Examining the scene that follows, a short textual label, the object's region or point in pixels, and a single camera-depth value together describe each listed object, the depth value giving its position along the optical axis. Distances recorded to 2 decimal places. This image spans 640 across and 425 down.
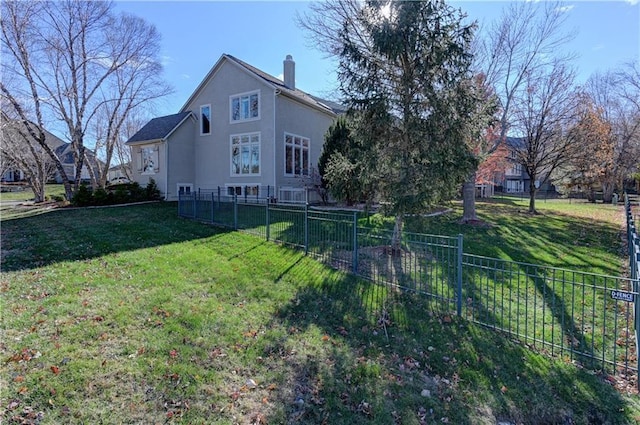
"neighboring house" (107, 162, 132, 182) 39.50
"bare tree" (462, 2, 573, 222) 16.05
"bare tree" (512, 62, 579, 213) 17.23
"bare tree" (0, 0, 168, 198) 18.25
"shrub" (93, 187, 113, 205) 18.47
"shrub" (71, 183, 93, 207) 18.30
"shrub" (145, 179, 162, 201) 20.16
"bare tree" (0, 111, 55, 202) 19.71
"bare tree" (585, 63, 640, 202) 26.25
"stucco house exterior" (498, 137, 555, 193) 51.47
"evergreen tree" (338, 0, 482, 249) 7.36
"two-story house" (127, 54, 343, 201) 18.38
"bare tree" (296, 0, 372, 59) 9.15
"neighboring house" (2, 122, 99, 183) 46.06
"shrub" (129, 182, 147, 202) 19.52
